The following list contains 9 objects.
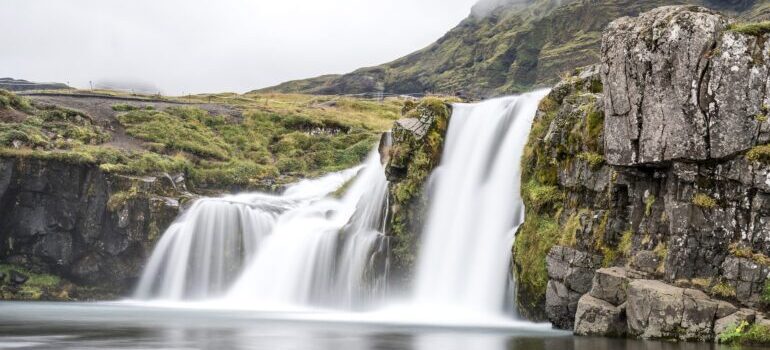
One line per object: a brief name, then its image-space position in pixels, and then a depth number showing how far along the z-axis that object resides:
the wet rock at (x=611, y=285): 20.45
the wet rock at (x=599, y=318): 20.02
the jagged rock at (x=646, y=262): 20.55
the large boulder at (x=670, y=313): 18.17
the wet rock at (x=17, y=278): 40.69
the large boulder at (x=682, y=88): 18.98
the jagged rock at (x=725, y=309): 17.95
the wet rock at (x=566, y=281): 22.38
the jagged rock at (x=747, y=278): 17.92
